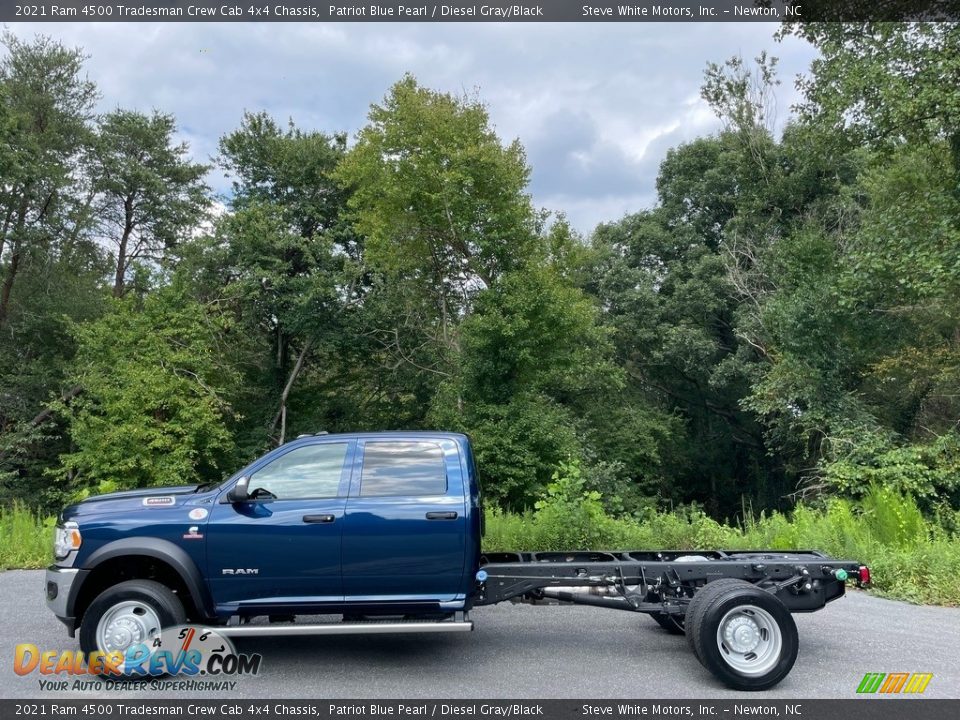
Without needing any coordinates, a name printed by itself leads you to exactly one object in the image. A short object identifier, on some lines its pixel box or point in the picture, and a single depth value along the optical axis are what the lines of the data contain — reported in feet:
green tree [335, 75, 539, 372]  76.33
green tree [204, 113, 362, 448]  88.43
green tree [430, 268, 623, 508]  69.21
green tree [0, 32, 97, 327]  90.79
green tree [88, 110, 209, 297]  98.27
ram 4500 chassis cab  17.87
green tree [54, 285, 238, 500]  73.92
